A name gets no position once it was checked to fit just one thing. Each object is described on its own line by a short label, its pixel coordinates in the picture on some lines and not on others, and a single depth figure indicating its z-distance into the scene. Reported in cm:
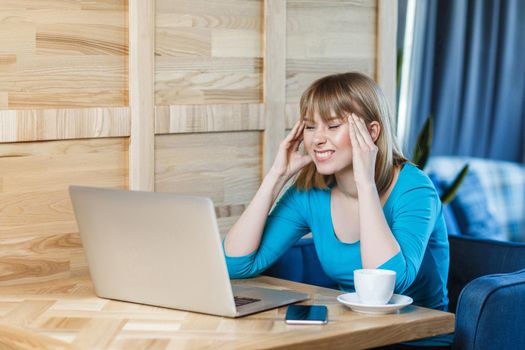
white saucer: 306
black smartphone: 298
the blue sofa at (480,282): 318
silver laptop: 302
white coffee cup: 306
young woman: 337
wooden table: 287
